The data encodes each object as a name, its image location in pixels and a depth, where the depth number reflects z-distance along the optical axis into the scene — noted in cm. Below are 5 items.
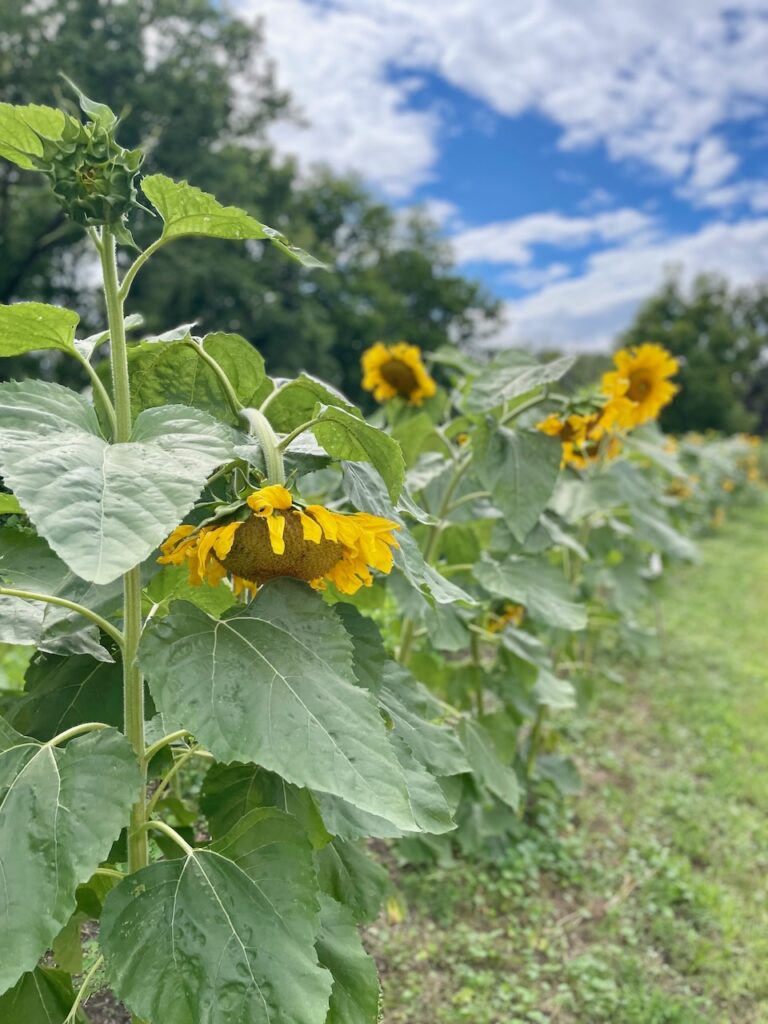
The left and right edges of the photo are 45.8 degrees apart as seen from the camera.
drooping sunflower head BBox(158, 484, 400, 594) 77
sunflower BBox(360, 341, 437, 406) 220
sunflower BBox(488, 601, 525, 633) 232
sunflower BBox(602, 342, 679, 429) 222
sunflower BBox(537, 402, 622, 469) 174
